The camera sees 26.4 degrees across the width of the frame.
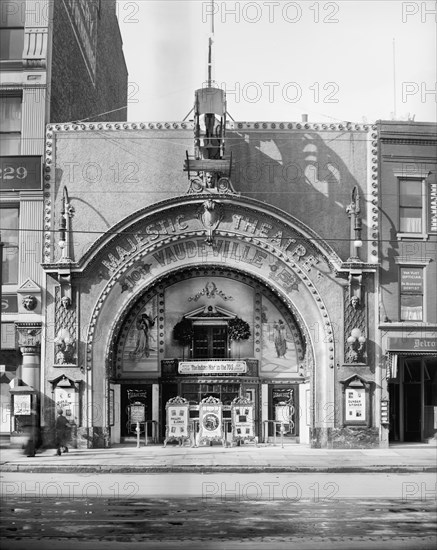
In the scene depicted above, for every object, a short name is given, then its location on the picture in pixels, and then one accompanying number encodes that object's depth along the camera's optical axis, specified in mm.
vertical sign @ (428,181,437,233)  32312
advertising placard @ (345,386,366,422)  31406
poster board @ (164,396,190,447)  31688
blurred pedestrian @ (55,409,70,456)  30922
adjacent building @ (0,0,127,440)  31922
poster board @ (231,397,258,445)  32125
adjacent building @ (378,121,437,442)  32250
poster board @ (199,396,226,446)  31734
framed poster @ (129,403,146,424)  33250
